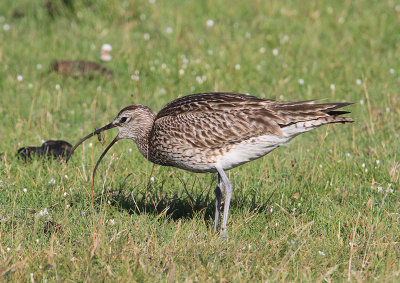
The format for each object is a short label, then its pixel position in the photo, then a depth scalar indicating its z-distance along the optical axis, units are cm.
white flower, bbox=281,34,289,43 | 1244
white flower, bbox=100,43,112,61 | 1166
